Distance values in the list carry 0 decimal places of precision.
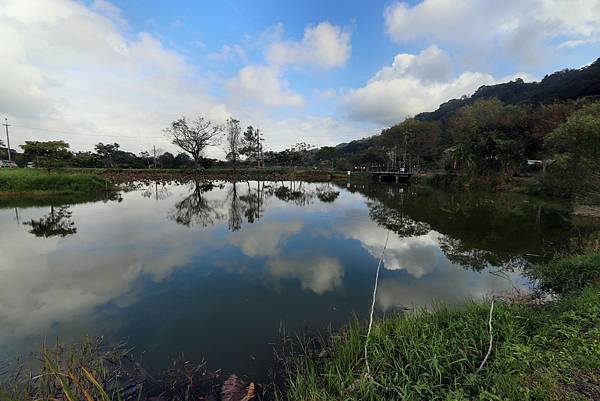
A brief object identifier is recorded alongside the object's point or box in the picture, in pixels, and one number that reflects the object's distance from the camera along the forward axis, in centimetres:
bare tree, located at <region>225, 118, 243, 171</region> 4748
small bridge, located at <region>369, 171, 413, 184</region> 3847
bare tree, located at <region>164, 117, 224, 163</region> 4331
